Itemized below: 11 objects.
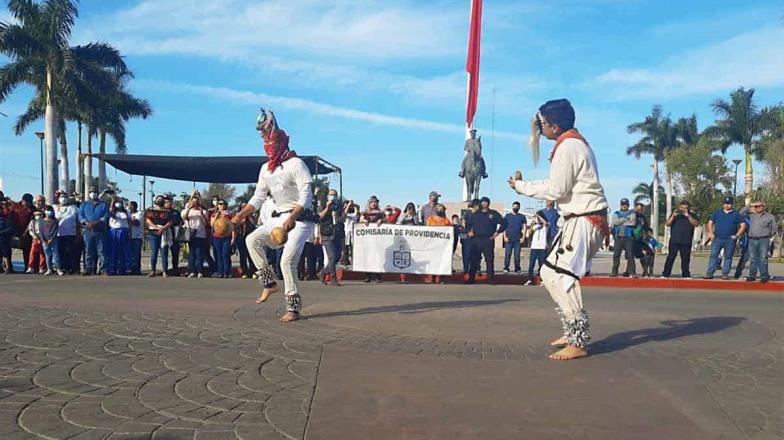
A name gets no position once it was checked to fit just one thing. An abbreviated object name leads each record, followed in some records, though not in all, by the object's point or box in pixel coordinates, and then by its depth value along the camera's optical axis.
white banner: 13.43
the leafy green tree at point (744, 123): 49.03
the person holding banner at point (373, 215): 14.38
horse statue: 22.44
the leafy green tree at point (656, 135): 61.09
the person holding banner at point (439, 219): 14.42
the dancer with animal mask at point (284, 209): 6.89
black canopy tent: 15.70
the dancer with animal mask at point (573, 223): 5.41
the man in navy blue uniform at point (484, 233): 13.27
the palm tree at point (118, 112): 36.97
